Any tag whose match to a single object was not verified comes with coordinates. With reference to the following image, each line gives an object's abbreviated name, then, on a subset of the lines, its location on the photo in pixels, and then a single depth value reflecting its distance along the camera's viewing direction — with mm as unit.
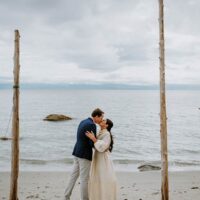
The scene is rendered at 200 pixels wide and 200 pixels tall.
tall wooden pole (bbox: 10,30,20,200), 8547
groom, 8180
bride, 7934
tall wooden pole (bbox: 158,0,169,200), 8633
